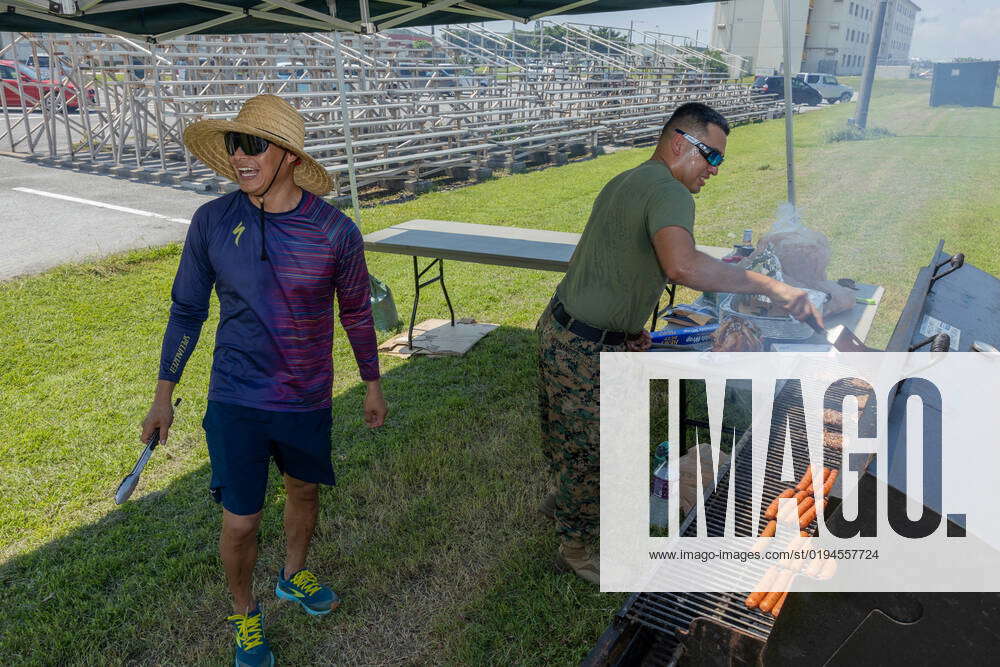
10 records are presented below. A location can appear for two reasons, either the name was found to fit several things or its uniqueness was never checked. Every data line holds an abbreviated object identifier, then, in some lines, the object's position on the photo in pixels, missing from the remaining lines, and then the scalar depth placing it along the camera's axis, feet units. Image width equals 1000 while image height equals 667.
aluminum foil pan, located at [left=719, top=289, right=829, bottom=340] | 10.53
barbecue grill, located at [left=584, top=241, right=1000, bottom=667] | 4.82
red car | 45.88
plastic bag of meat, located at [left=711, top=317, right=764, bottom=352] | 10.02
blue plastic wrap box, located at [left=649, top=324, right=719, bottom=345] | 11.40
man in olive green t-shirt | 8.19
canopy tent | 12.75
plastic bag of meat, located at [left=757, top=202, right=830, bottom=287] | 12.60
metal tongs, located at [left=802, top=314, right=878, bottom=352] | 10.17
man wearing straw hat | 7.85
